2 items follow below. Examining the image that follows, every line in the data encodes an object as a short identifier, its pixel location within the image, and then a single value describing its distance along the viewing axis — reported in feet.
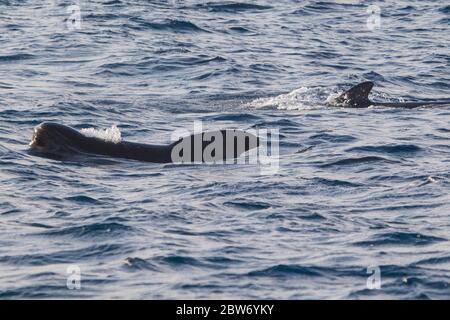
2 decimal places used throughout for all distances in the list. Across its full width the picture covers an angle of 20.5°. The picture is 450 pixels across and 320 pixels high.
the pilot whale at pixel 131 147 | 64.18
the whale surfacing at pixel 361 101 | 82.48
